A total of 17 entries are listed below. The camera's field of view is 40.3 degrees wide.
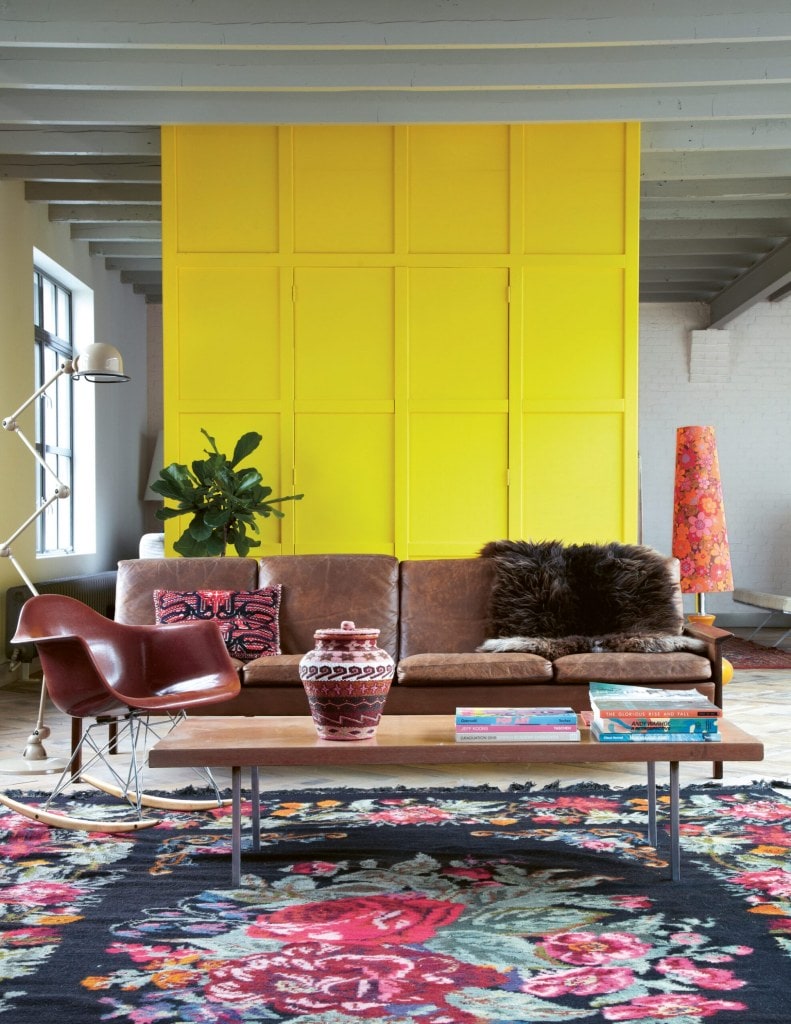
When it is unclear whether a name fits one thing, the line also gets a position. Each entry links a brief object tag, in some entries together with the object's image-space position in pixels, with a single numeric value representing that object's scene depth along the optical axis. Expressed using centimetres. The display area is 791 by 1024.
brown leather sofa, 472
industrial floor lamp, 426
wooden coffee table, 266
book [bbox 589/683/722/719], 273
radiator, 701
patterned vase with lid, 279
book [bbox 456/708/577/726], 275
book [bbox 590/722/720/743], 271
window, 839
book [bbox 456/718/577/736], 274
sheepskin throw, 463
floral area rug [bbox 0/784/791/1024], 206
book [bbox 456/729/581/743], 273
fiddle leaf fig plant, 604
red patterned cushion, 452
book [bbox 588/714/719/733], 272
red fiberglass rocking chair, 335
